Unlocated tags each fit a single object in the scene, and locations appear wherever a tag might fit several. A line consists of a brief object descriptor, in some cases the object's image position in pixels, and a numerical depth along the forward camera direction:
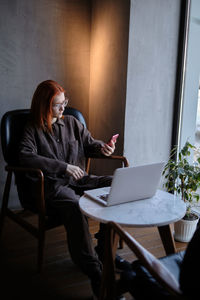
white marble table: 1.32
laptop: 1.36
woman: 1.59
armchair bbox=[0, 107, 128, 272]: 1.76
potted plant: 2.15
